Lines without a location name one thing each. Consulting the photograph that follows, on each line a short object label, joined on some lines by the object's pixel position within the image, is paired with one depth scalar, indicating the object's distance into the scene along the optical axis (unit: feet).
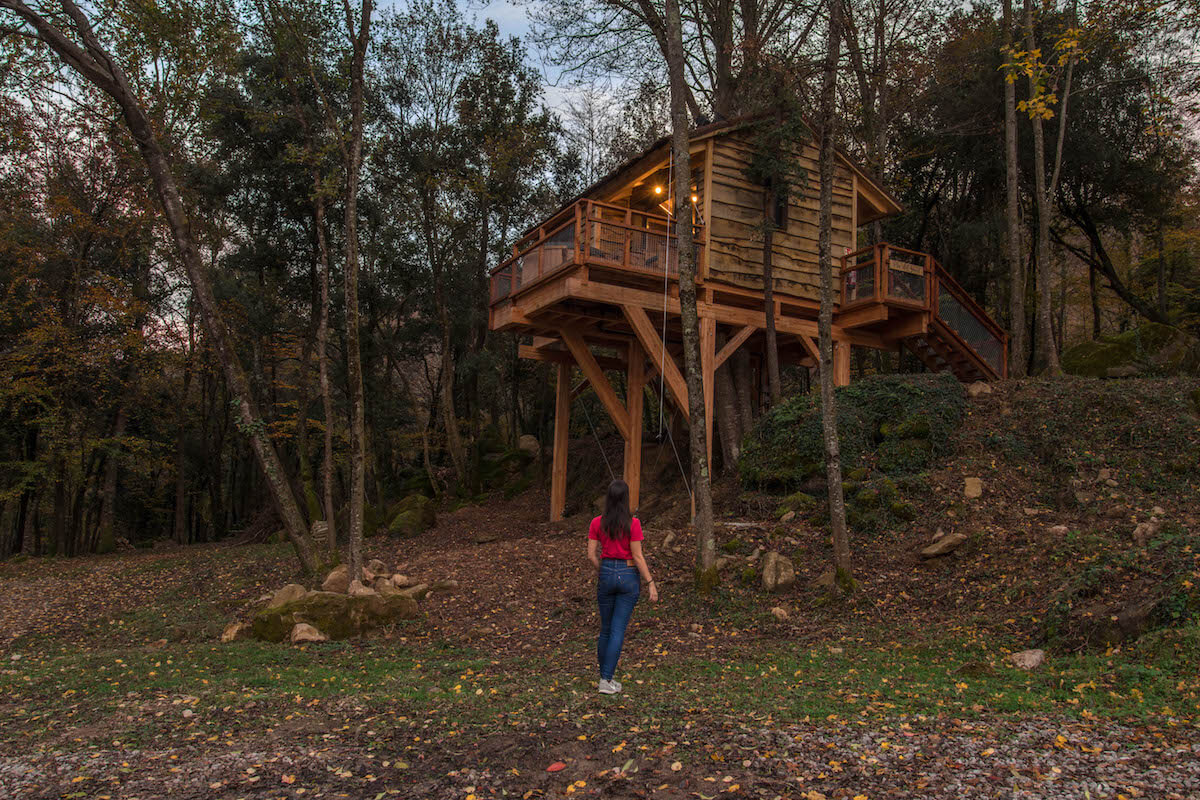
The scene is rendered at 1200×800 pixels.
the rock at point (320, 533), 64.61
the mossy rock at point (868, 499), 38.01
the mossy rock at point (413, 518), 65.51
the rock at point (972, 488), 36.52
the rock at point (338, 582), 38.24
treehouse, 45.88
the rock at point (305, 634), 29.53
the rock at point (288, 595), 32.07
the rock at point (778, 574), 32.37
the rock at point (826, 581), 31.14
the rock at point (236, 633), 31.60
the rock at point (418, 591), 36.03
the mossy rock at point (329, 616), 30.35
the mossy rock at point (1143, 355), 53.57
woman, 19.63
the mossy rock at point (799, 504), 40.63
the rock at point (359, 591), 32.24
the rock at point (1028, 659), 21.26
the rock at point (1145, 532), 27.68
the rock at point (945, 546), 32.50
